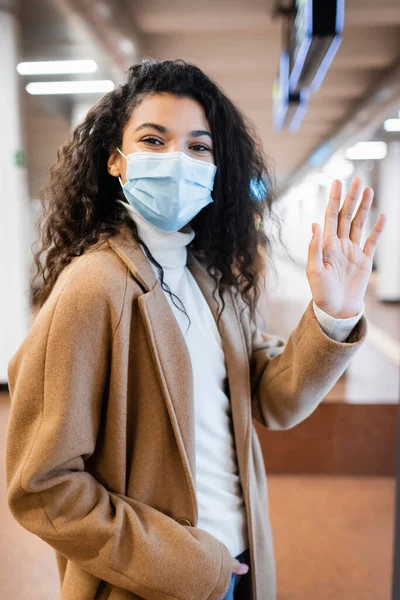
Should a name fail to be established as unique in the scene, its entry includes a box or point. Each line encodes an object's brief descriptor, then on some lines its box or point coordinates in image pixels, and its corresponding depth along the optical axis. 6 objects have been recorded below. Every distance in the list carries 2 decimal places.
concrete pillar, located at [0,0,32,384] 4.45
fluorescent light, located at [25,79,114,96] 5.95
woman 0.90
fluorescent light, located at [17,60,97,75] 5.37
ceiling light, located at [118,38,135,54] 4.32
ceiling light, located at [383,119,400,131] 8.25
